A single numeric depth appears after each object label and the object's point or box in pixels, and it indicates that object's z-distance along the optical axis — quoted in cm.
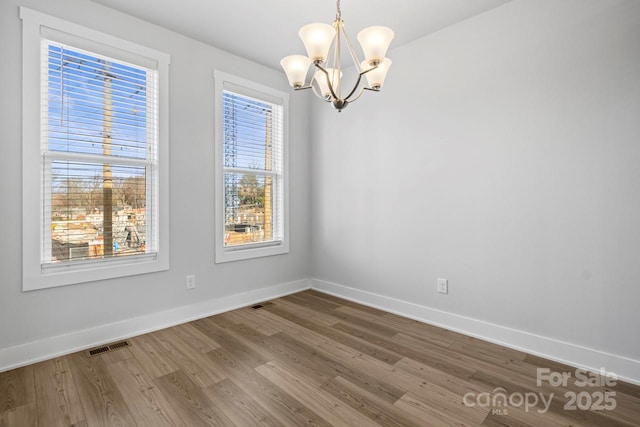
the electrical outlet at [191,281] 307
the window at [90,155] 226
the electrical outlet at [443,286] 287
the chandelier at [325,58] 167
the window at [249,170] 331
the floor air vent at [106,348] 240
